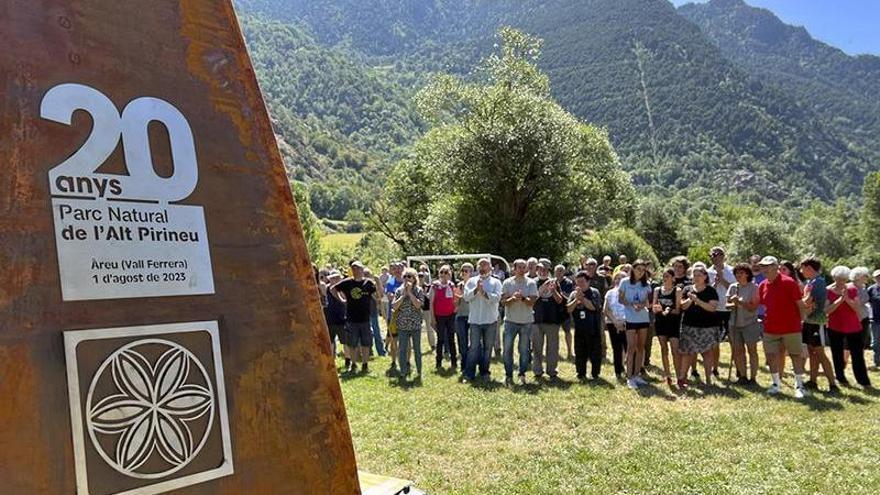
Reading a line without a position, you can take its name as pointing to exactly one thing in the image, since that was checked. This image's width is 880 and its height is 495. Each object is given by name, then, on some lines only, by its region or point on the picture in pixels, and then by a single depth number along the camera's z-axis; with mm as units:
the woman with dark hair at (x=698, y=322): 8969
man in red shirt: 8656
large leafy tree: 29250
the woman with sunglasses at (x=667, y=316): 9477
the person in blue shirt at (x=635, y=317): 9703
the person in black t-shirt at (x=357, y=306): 11188
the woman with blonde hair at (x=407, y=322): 10859
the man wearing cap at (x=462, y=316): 11133
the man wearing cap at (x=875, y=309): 11719
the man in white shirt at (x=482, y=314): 10195
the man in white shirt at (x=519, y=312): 10117
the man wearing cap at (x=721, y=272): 9680
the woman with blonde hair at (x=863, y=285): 9764
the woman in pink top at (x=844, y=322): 9016
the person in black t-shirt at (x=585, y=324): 10188
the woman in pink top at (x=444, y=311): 11500
